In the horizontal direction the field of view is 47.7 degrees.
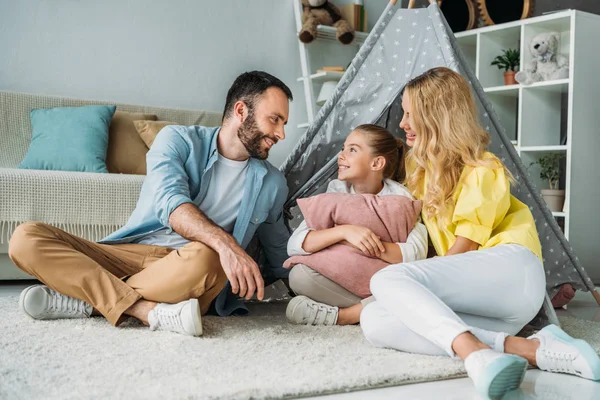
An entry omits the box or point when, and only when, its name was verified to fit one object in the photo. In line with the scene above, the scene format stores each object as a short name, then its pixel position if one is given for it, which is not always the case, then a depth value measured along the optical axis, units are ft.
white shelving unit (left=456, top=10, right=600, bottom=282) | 12.02
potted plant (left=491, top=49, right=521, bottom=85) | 13.44
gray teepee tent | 7.38
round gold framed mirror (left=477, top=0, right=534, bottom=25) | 14.01
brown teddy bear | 15.21
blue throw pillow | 10.57
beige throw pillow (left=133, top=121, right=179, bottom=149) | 11.35
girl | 6.37
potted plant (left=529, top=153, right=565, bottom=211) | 12.29
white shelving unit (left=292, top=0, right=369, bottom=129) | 15.48
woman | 4.72
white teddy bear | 12.42
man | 5.78
